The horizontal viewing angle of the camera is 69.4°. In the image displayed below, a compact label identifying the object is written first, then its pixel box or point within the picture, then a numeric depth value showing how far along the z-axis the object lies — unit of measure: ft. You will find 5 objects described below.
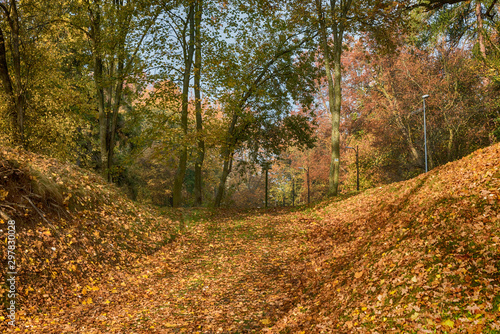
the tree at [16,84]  47.52
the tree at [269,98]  74.64
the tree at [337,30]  58.90
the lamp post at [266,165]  88.12
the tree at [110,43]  53.67
